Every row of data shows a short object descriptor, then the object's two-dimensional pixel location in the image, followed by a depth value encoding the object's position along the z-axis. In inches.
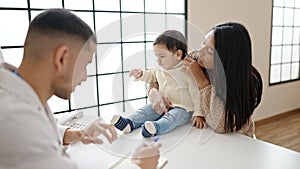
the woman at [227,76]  42.2
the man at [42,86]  18.7
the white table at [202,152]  32.9
